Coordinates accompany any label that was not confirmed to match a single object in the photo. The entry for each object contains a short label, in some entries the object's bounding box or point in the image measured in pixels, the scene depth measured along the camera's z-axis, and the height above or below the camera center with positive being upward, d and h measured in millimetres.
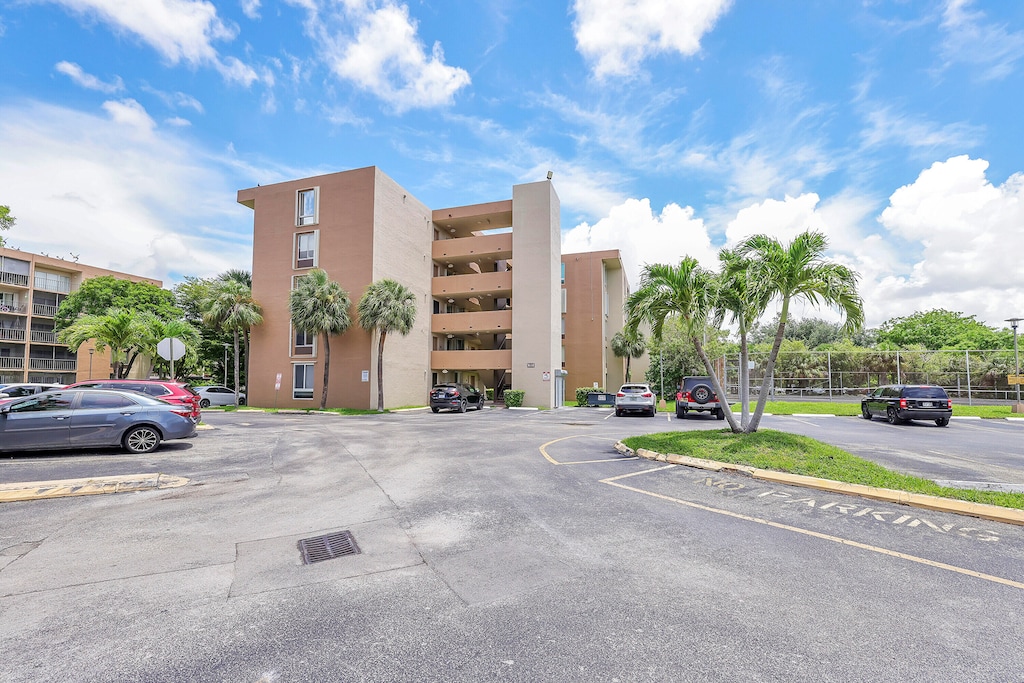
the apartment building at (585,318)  46500 +4780
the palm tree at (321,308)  31672 +3925
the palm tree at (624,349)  50188 +1982
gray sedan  10984 -1198
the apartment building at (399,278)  34344 +6946
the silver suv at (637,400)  27188 -1711
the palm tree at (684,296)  13344 +1959
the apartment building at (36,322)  49219 +4939
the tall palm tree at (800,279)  11758 +2127
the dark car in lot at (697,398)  24547 -1475
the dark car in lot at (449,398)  31375 -1810
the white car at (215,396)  36781 -1962
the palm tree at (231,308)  34750 +4333
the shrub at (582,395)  39688 -2093
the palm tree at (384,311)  31547 +3691
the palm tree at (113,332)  33875 +2663
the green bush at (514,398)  36812 -2137
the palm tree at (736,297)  13062 +1898
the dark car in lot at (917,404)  20938 -1551
